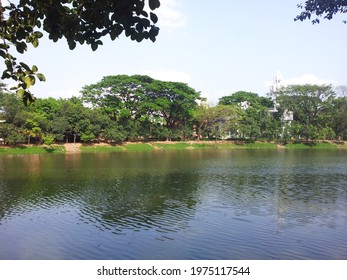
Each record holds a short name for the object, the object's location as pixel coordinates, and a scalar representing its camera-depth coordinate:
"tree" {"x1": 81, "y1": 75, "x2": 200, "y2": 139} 53.34
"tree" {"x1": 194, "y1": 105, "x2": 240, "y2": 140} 57.00
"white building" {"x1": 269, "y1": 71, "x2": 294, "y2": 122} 64.88
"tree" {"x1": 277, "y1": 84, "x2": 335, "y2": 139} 60.08
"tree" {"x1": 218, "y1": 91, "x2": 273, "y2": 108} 63.88
